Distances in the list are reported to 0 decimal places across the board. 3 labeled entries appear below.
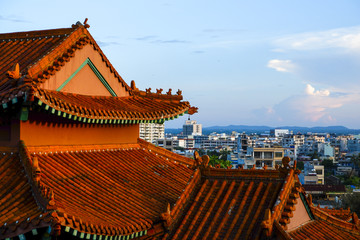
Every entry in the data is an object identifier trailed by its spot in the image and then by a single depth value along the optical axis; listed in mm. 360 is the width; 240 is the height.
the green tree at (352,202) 72794
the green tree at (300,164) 173100
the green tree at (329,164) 178325
